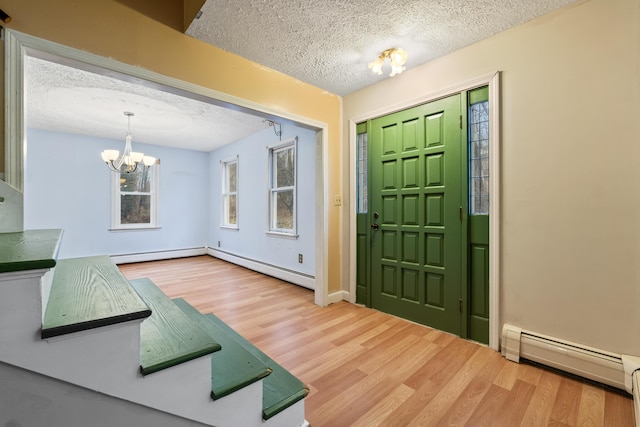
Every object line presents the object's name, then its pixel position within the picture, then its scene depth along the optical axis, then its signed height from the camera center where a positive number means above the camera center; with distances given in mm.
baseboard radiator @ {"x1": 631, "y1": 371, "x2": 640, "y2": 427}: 1258 -905
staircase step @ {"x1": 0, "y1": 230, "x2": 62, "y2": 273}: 694 -115
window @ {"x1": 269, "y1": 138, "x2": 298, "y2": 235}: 3992 +419
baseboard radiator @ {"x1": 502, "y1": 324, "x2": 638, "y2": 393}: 1543 -907
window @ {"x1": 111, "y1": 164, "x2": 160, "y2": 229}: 5035 +315
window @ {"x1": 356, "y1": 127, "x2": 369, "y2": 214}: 2945 +452
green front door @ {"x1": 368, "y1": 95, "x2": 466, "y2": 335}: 2230 +3
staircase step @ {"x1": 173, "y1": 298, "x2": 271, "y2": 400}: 1049 -679
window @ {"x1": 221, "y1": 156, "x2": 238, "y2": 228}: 5398 +444
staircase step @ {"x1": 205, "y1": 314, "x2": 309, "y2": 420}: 1182 -854
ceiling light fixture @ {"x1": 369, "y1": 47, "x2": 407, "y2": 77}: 2044 +1223
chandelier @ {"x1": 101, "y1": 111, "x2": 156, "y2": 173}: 3615 +828
